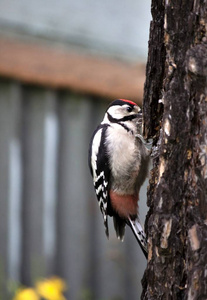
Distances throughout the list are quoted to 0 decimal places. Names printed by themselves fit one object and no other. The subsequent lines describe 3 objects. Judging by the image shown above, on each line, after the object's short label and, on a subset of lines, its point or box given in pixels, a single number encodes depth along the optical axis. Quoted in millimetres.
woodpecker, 7930
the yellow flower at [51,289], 8242
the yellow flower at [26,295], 8344
